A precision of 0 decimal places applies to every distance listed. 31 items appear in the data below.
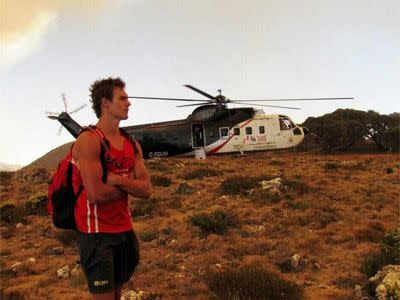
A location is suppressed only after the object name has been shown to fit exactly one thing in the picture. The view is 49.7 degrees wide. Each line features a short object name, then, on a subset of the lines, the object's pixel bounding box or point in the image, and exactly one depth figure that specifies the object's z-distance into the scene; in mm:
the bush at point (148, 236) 11227
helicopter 28562
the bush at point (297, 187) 15531
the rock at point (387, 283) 6193
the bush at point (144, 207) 13875
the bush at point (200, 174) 19578
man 3525
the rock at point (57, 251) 10836
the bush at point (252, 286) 6902
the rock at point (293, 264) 8820
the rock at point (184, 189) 16453
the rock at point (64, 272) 8992
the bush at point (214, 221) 11508
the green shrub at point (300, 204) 13500
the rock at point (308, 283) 7962
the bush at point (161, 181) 18266
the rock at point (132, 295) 7130
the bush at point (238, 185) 15969
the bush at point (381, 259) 7832
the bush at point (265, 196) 14423
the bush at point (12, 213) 14594
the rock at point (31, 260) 10191
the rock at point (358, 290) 7041
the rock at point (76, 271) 8807
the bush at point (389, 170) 21047
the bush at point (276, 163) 24888
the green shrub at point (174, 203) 14328
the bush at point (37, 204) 15297
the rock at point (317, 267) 8834
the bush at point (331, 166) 22209
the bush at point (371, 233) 10797
